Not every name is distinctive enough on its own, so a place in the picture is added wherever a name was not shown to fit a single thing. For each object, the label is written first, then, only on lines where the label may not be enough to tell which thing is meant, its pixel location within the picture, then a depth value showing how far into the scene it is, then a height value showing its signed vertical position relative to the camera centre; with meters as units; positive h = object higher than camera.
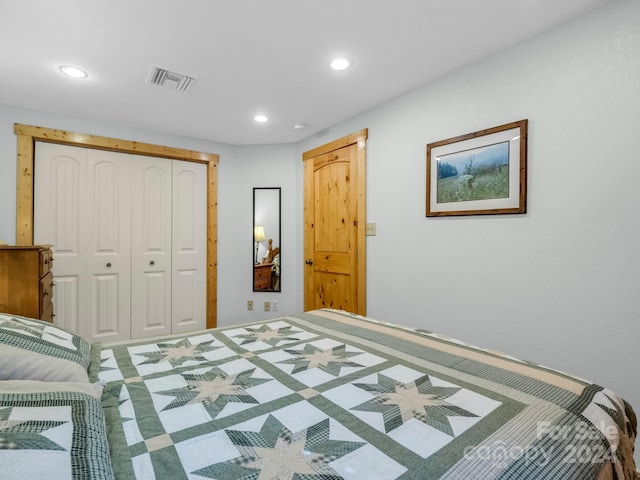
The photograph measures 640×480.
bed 0.68 -0.48
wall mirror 4.13 -0.01
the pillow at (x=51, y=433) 0.54 -0.37
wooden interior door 3.15 +0.14
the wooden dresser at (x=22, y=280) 2.17 -0.29
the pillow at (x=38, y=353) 0.91 -0.36
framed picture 2.01 +0.45
